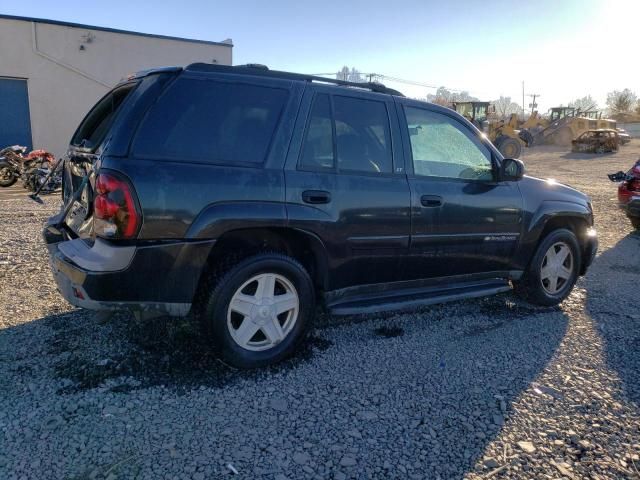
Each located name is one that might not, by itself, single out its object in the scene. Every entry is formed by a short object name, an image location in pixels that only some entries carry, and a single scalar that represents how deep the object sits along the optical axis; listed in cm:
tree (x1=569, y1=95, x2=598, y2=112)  12343
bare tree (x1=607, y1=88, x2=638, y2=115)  6638
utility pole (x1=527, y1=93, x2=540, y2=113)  7700
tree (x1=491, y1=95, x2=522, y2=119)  17002
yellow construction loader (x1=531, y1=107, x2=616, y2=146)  3778
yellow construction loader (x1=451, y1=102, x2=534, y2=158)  2523
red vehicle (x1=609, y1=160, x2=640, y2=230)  827
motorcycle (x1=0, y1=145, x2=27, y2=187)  1305
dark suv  291
